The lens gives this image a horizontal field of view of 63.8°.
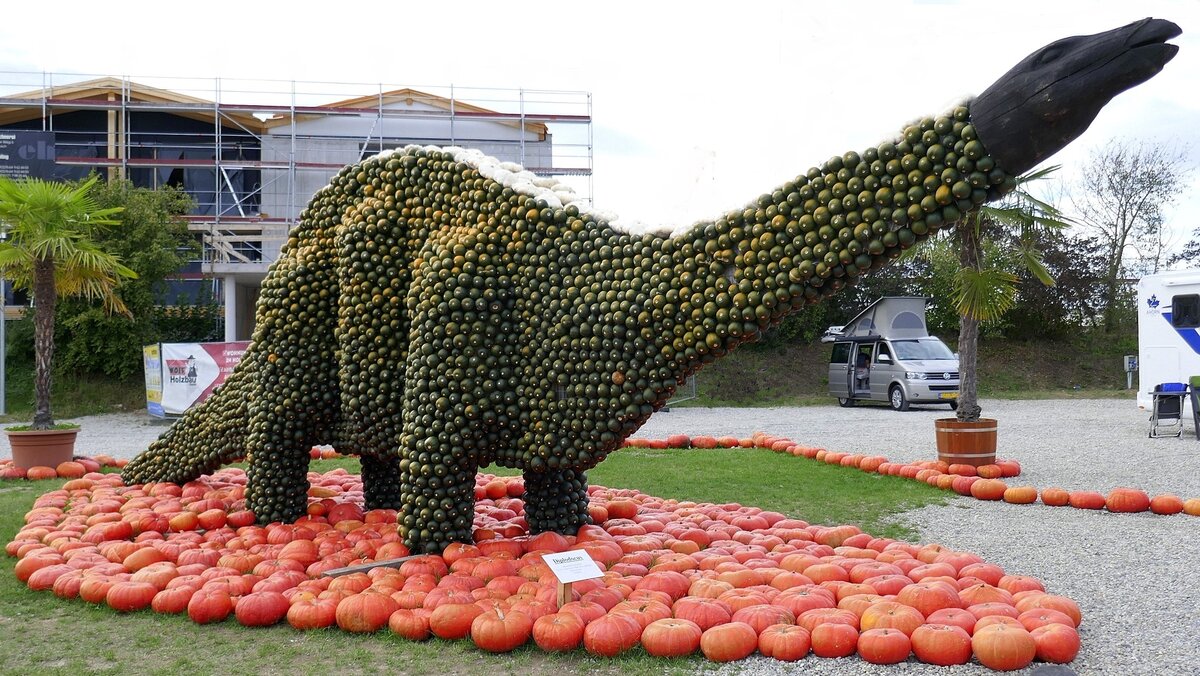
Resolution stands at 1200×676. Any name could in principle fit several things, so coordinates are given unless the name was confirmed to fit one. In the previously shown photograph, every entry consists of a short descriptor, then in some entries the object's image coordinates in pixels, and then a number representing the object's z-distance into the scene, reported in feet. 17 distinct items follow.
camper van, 70.85
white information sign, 16.53
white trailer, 55.83
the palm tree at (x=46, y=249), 38.50
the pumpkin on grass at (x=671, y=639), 15.31
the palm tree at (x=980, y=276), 36.81
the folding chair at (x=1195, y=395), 48.42
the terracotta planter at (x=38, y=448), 37.17
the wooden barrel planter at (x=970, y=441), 36.58
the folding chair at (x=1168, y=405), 50.08
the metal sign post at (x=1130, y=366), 81.01
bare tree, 98.27
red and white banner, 63.77
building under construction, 88.74
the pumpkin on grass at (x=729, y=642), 15.08
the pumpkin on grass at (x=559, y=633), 15.69
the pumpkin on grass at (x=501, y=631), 15.85
